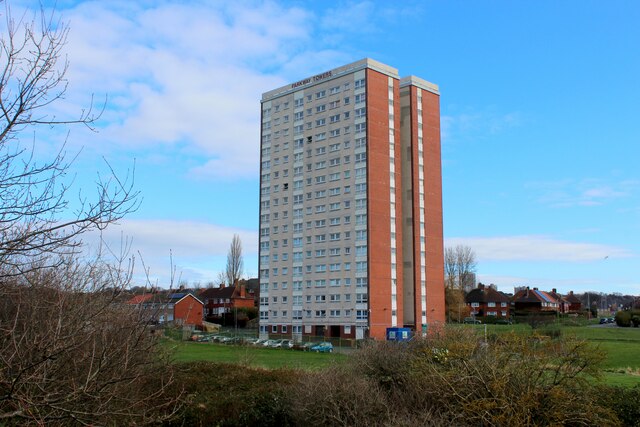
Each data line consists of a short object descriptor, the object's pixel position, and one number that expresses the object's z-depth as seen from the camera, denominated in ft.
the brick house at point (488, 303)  408.05
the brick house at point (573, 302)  492.54
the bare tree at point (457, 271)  361.71
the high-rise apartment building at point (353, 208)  243.19
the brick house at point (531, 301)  406.21
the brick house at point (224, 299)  363.97
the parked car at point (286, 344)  197.14
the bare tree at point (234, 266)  383.63
